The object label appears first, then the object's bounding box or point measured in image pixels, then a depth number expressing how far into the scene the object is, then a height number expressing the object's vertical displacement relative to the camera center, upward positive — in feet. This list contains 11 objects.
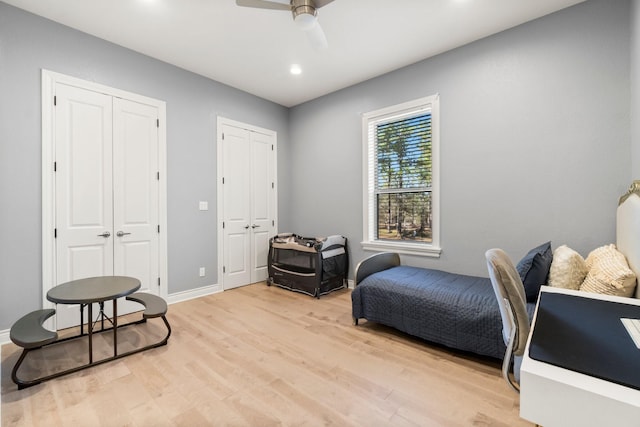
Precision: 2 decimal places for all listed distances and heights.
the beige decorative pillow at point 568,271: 6.63 -1.43
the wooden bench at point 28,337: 6.06 -2.70
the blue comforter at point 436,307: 7.01 -2.67
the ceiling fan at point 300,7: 6.76 +4.99
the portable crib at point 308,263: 12.40 -2.36
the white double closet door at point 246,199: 13.56 +0.69
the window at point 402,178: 11.19 +1.46
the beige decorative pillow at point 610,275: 5.44 -1.31
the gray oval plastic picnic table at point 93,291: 6.82 -2.01
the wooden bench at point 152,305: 7.91 -2.73
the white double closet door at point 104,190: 9.14 +0.84
